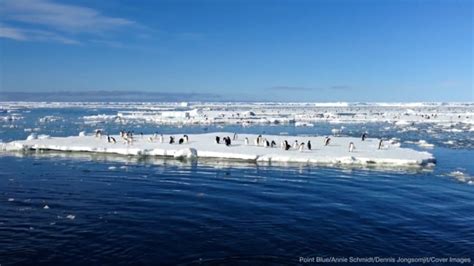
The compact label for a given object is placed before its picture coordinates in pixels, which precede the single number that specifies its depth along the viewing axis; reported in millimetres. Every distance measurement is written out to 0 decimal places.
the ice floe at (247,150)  35312
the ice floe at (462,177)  28750
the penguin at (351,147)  38972
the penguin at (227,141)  42000
